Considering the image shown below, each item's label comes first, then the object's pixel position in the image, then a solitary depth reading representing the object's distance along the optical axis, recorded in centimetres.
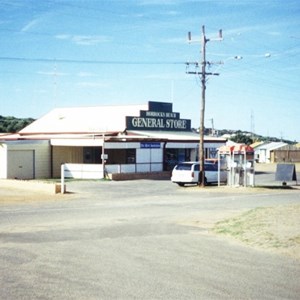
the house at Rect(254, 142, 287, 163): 8975
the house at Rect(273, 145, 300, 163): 8962
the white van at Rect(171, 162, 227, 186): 3294
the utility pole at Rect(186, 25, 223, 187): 3331
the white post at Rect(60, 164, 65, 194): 2720
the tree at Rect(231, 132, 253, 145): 12638
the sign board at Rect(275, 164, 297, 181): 3425
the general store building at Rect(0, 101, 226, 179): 3903
